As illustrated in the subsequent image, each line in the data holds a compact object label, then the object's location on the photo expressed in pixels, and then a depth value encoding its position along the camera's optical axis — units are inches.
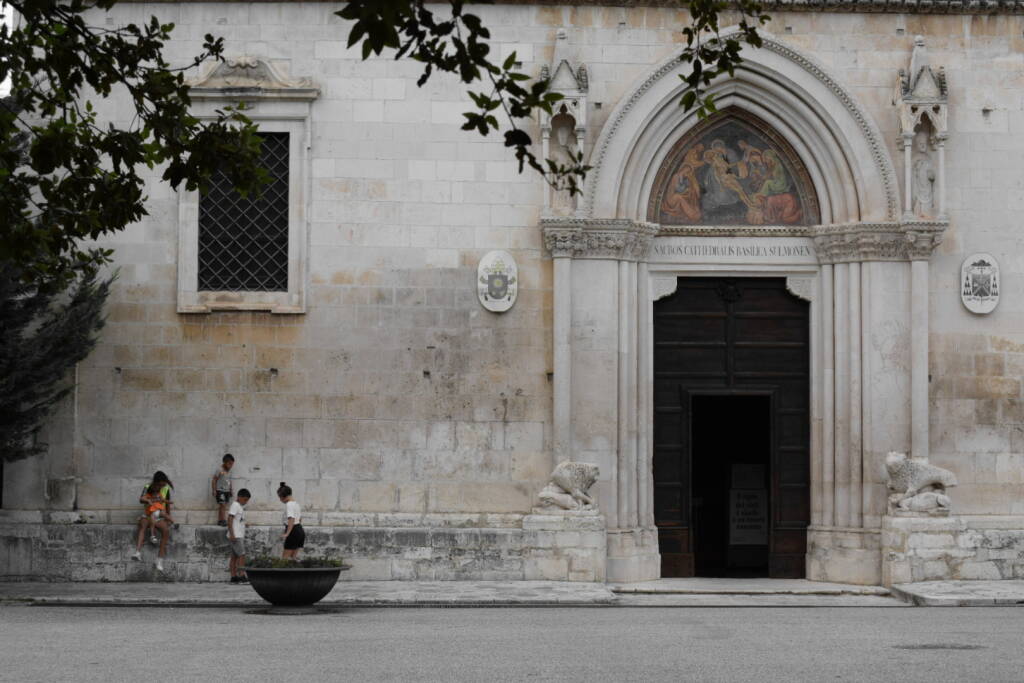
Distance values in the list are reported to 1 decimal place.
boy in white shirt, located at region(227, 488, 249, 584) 807.7
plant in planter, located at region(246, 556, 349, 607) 710.5
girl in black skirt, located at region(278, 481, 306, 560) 771.4
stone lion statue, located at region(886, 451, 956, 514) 821.9
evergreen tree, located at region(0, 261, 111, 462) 765.3
